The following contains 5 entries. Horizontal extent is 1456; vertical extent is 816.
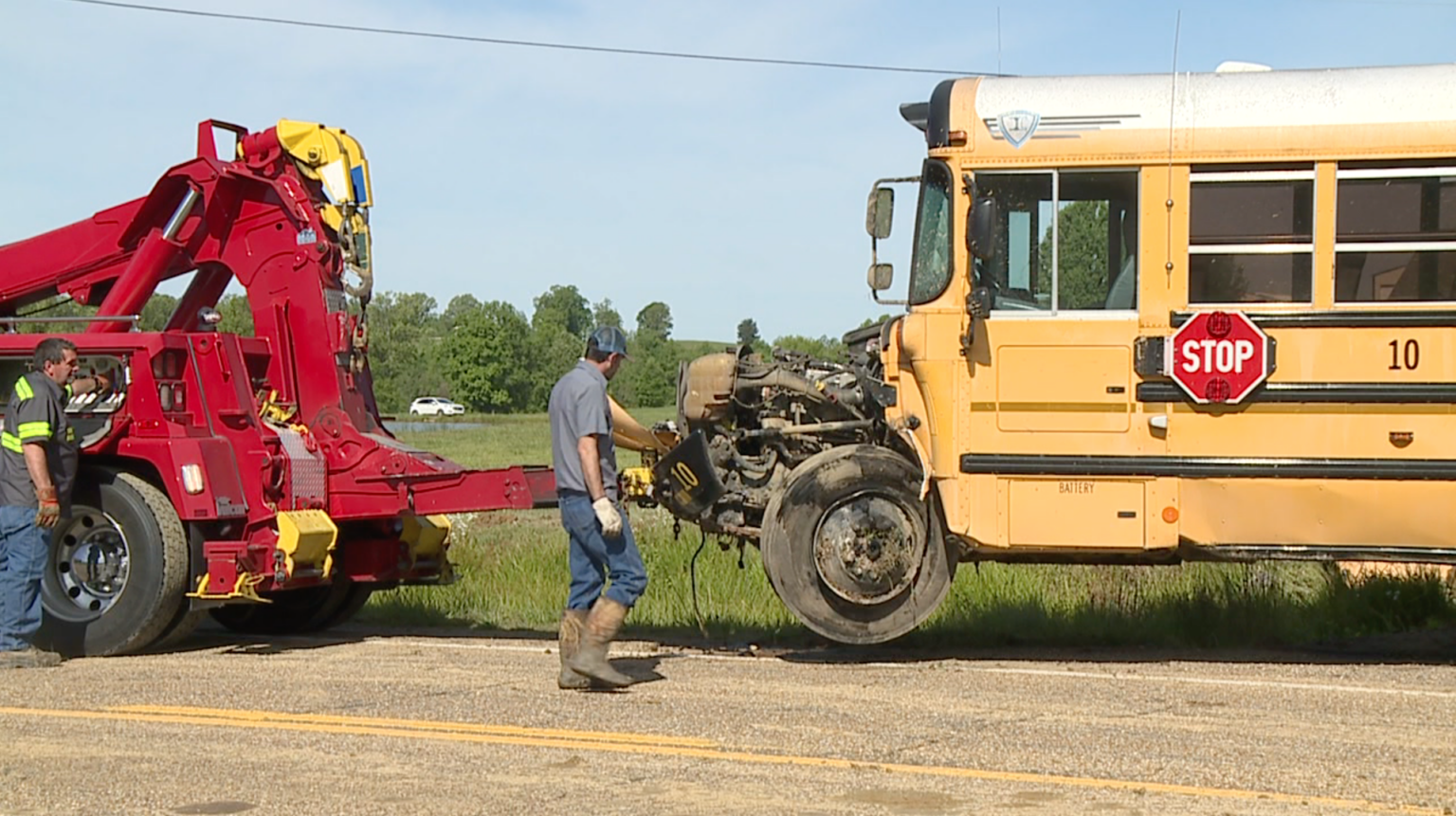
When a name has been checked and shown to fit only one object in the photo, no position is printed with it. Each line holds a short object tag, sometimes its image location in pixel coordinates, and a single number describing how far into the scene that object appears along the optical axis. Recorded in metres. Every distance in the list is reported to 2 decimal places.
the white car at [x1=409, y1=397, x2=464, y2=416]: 91.19
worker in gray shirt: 8.17
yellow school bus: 8.47
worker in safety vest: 9.33
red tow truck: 9.77
